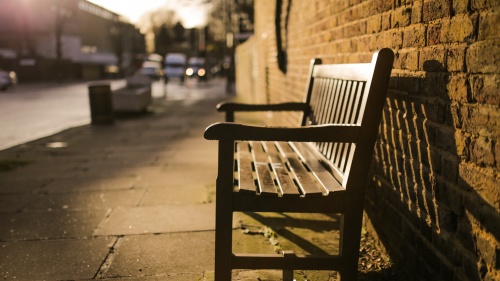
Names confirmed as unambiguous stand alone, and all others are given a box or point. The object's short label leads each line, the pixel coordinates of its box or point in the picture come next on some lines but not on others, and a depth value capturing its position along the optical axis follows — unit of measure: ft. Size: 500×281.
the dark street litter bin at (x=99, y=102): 31.22
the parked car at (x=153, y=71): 139.74
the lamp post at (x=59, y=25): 131.71
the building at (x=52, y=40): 136.87
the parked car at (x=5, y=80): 79.30
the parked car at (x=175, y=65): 142.10
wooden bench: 6.75
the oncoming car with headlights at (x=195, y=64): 174.37
